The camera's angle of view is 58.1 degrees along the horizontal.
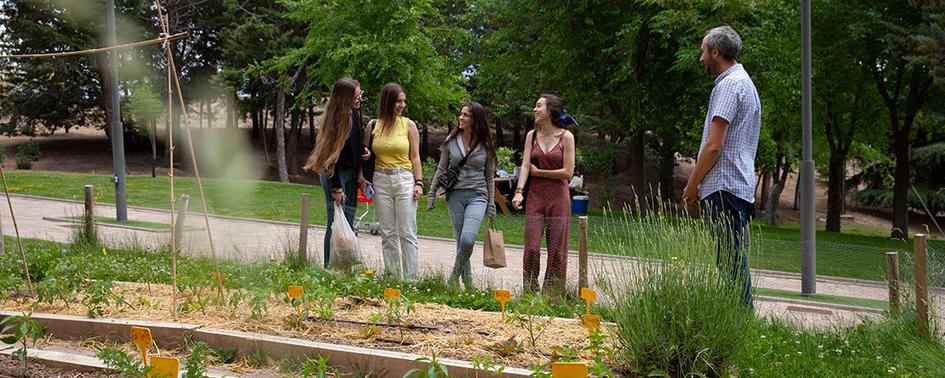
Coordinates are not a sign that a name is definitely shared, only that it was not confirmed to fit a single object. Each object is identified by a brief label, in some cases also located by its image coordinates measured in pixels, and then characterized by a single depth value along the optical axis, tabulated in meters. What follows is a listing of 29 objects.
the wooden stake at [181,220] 6.89
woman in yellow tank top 7.85
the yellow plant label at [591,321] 4.71
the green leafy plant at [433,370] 3.71
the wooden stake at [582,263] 6.96
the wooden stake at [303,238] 8.91
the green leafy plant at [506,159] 25.08
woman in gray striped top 7.99
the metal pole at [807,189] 10.30
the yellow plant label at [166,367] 3.91
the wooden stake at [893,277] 5.64
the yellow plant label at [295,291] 5.21
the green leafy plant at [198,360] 4.01
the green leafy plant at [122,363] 4.11
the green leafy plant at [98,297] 5.50
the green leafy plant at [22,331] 4.47
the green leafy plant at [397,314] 4.97
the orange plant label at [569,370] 3.63
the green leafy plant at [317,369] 4.07
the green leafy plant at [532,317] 4.84
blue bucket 22.17
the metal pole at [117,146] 16.42
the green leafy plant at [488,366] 3.95
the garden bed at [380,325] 4.56
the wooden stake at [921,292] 5.21
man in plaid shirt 5.13
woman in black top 7.82
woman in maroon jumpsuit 7.41
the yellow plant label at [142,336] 4.22
